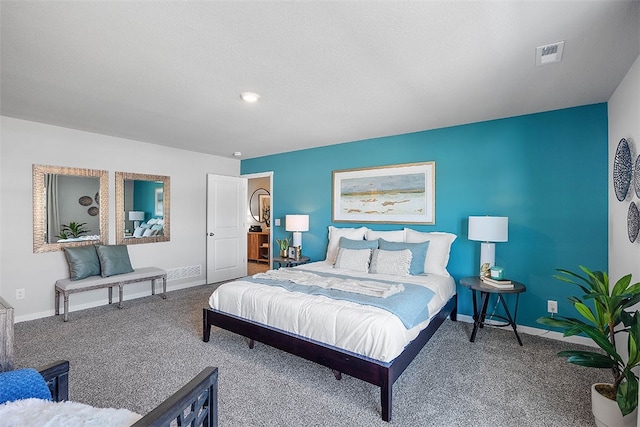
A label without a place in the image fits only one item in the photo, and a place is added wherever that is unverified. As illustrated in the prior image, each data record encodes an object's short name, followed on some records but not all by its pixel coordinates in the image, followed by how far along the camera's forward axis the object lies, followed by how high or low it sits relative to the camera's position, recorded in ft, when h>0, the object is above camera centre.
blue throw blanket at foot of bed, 7.10 -2.31
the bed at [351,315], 6.40 -2.70
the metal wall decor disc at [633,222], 6.64 -0.26
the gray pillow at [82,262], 12.30 -2.08
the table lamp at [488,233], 9.94 -0.73
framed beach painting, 12.74 +0.86
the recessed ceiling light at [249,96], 8.90 +3.62
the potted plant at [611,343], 4.93 -2.37
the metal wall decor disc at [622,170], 7.31 +1.09
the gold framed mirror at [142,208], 14.32 +0.26
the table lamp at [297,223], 15.64 -0.57
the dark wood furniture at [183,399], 2.95 -2.25
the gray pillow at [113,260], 12.90 -2.11
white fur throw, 3.09 -2.23
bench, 11.61 -2.95
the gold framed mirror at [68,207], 11.95 +0.28
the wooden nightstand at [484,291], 9.23 -2.55
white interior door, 17.79 -0.95
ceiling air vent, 6.31 +3.56
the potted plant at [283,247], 15.89 -1.89
